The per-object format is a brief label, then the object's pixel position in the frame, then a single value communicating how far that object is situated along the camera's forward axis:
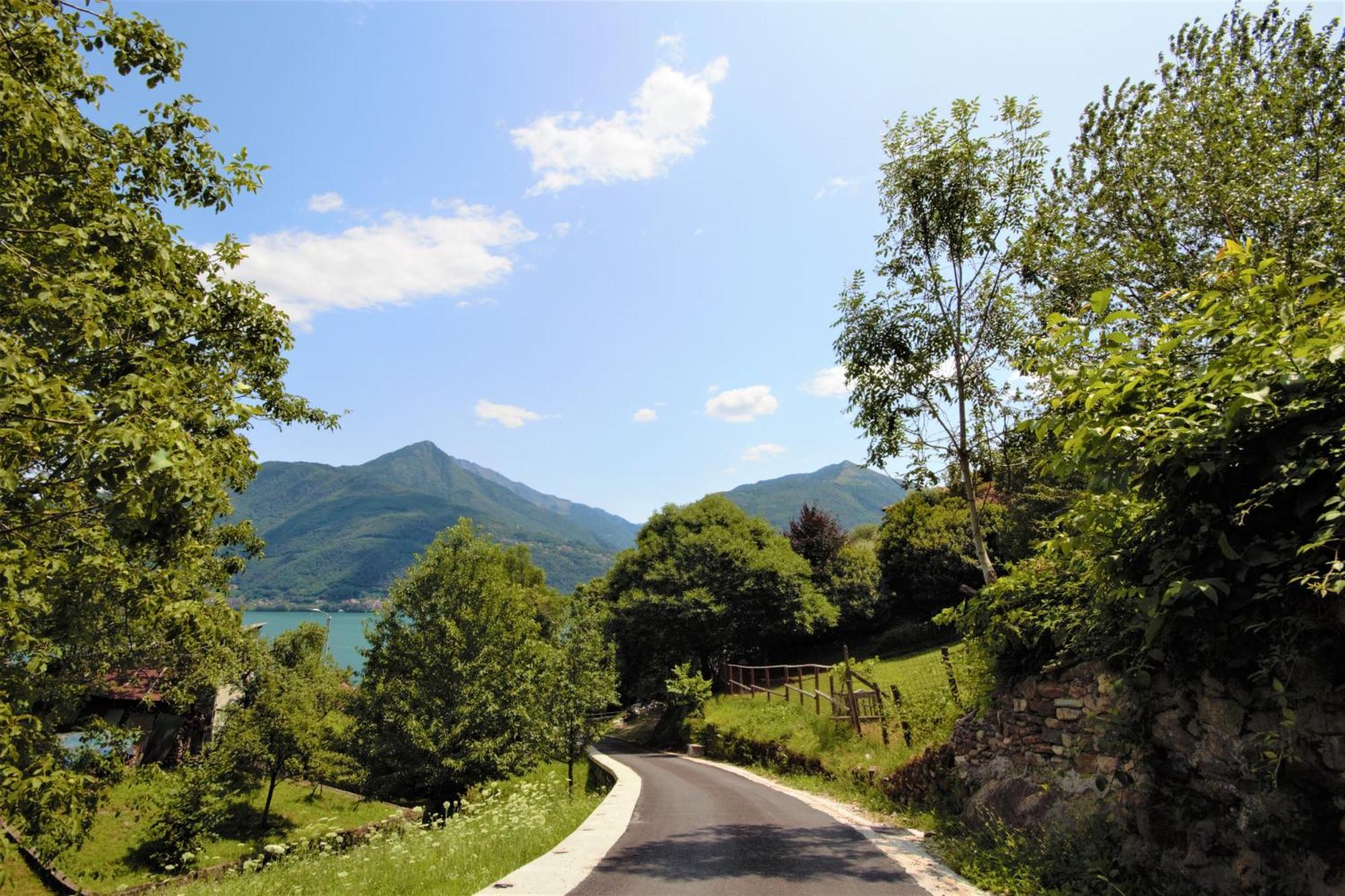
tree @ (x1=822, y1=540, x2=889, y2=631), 44.50
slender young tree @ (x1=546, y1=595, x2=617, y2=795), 25.53
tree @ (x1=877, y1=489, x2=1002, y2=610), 40.00
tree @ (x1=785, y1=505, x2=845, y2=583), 47.75
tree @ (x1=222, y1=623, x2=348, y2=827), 23.77
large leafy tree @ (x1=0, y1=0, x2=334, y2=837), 4.00
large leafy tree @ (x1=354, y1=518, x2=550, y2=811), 19.69
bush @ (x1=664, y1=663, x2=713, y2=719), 32.28
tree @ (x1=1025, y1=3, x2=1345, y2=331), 12.20
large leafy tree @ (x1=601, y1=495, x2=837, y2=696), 38.88
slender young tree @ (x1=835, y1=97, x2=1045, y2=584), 11.62
